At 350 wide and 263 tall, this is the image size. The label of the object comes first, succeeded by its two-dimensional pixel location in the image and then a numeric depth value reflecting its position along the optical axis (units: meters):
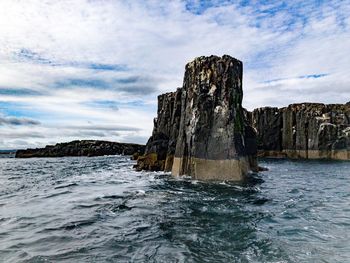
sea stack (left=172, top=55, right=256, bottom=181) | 33.28
